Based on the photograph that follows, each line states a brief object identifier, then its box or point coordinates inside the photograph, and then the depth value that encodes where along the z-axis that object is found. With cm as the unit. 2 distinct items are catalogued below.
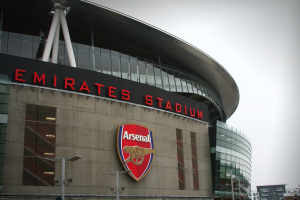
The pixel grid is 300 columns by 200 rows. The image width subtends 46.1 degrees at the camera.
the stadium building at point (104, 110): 3600
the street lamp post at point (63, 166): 2876
